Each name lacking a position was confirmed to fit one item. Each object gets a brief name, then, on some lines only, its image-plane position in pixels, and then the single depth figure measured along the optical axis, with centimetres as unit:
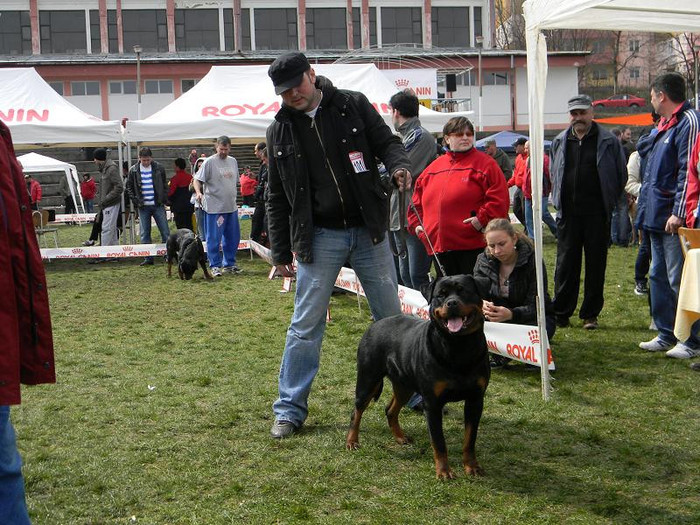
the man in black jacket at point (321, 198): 484
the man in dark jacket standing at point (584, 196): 777
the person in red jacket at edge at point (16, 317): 282
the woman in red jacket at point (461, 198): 644
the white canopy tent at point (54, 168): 2970
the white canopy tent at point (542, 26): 533
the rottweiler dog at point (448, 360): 421
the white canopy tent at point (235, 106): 1548
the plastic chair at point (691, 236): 520
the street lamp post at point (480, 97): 4278
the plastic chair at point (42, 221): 1736
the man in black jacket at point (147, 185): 1527
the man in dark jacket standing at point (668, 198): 658
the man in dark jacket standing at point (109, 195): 1567
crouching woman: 619
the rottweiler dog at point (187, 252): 1316
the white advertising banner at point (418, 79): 3053
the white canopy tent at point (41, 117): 1558
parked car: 5719
